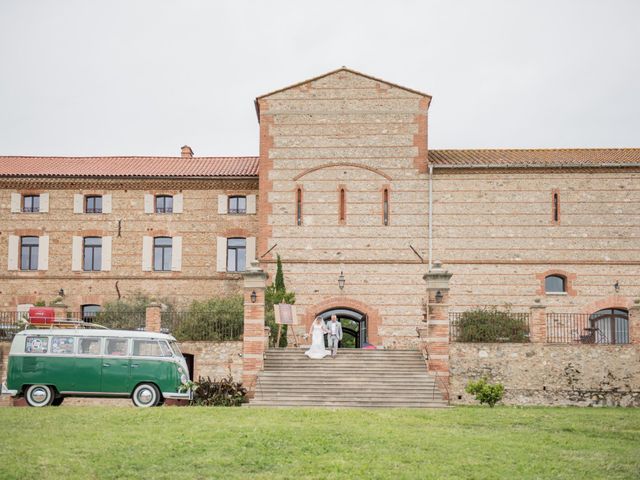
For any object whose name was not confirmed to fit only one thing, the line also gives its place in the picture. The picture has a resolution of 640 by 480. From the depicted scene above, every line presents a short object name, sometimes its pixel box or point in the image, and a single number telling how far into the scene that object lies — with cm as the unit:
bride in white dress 2675
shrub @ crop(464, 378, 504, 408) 2300
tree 2975
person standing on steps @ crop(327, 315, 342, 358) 2698
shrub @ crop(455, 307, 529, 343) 2683
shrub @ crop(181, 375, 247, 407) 2327
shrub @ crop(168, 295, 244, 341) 2697
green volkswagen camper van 2223
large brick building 3262
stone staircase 2364
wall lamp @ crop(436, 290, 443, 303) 2573
